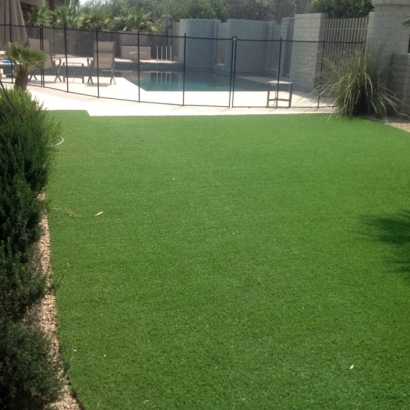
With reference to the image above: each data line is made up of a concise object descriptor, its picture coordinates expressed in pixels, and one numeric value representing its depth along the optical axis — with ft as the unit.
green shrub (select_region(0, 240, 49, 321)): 9.69
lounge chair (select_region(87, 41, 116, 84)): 62.75
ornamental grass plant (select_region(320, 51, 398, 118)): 45.62
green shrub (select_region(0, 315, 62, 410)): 8.30
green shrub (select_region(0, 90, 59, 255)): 12.42
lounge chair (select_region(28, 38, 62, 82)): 57.81
